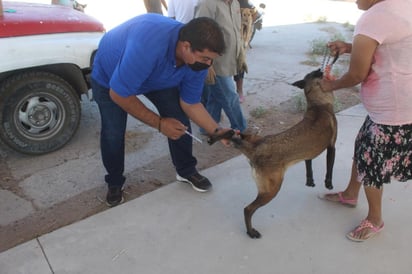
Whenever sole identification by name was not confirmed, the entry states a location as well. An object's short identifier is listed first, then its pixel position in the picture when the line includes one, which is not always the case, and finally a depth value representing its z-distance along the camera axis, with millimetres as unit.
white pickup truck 3539
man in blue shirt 2418
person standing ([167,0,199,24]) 4199
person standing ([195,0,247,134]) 3752
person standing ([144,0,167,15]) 5238
